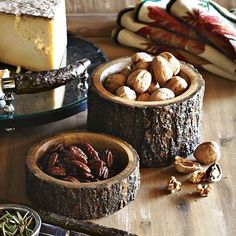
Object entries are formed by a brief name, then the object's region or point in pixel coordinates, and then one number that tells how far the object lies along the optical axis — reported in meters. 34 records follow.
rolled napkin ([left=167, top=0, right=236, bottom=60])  1.75
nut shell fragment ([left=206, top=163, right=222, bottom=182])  1.46
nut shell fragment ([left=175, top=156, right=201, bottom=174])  1.48
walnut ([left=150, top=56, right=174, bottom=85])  1.50
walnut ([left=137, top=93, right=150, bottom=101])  1.49
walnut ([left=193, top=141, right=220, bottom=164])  1.50
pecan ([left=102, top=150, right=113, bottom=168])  1.41
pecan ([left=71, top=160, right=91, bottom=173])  1.39
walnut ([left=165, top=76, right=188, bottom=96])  1.50
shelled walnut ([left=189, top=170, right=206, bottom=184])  1.46
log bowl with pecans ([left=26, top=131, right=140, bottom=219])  1.35
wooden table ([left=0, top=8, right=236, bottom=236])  1.37
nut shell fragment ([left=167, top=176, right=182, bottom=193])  1.44
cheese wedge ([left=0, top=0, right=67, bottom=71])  1.64
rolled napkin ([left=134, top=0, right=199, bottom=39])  1.80
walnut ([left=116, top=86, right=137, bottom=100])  1.47
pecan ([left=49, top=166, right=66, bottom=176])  1.39
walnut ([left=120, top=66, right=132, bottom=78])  1.54
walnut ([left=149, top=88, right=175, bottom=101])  1.46
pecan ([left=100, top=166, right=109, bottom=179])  1.38
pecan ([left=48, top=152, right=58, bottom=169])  1.40
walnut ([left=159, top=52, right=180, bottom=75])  1.53
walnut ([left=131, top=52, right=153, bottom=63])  1.54
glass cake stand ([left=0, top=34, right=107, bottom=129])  1.51
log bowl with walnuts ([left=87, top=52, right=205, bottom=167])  1.44
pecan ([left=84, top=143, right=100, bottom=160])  1.42
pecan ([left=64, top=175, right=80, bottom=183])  1.37
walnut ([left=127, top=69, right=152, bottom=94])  1.49
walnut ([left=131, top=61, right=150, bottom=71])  1.53
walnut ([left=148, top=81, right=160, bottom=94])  1.50
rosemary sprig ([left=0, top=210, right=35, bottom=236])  1.26
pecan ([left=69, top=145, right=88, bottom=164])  1.41
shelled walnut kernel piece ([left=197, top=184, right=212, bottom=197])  1.43
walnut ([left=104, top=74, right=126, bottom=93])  1.51
